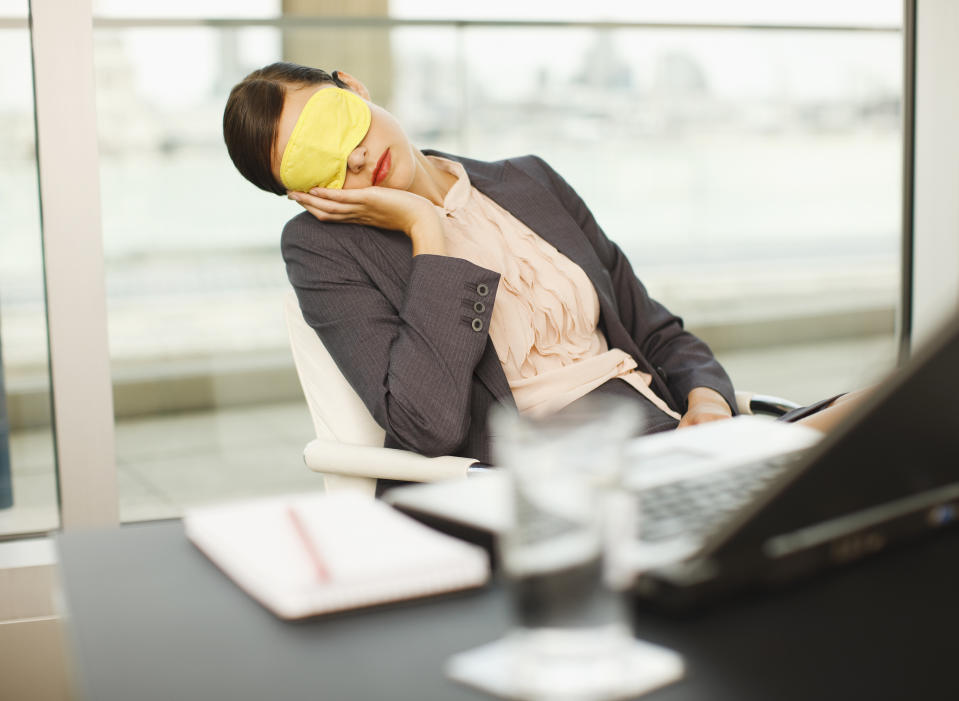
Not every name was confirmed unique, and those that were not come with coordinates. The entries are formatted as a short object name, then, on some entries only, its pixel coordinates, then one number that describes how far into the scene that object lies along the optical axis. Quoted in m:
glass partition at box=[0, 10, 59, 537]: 2.40
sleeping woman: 1.73
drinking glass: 0.57
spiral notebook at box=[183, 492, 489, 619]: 0.70
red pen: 0.71
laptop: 0.64
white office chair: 1.67
